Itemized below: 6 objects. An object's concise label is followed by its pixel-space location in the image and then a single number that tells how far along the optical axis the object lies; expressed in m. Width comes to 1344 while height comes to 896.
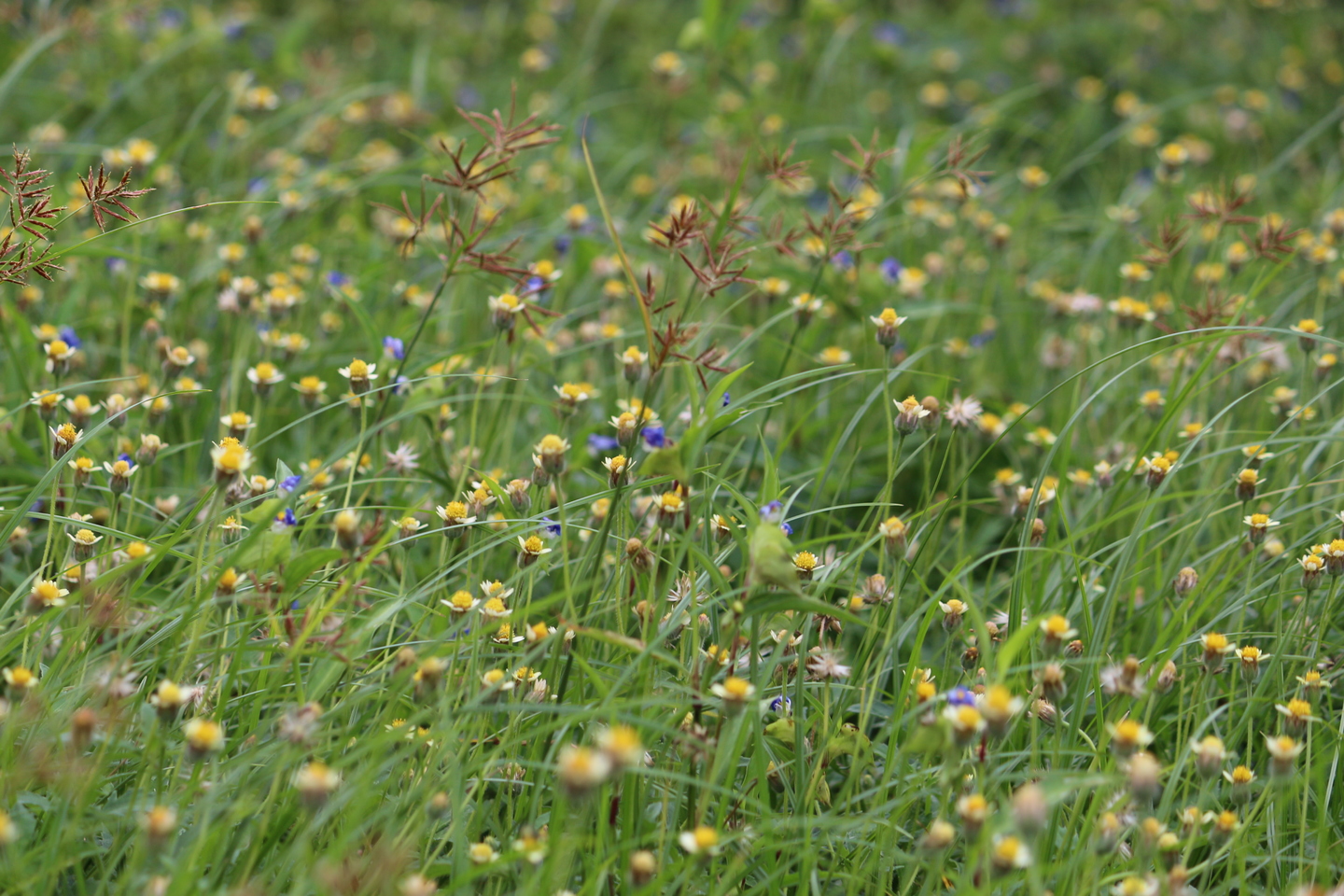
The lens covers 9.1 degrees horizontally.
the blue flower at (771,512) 2.76
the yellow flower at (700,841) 2.70
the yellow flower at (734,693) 2.72
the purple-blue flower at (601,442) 2.95
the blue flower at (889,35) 5.47
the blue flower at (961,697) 2.74
